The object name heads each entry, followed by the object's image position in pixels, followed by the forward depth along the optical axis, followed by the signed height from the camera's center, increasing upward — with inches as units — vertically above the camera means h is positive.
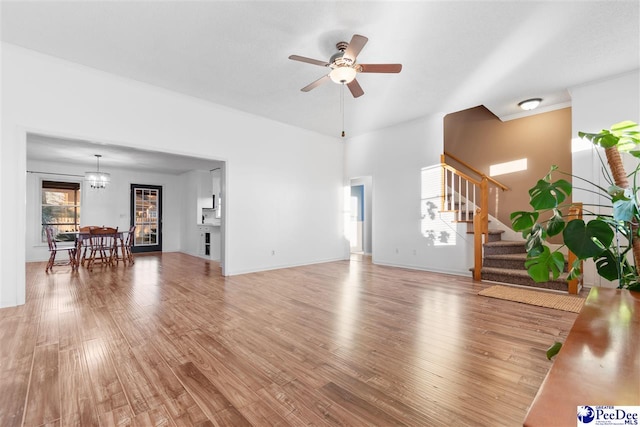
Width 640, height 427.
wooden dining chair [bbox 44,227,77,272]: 230.3 -29.9
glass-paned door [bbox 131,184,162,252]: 353.6 -3.8
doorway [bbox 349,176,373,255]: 360.5 -5.2
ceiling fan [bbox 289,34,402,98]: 117.0 +64.2
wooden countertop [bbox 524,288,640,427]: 20.8 -14.8
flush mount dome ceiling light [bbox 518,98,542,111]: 195.9 +77.6
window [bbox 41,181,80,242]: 298.5 +6.5
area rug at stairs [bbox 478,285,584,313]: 134.3 -44.1
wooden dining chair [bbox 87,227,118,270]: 242.2 -20.4
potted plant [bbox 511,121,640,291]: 57.4 -3.2
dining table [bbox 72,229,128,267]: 239.0 -21.2
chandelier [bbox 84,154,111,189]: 263.6 +33.4
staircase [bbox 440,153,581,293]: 177.0 -27.1
